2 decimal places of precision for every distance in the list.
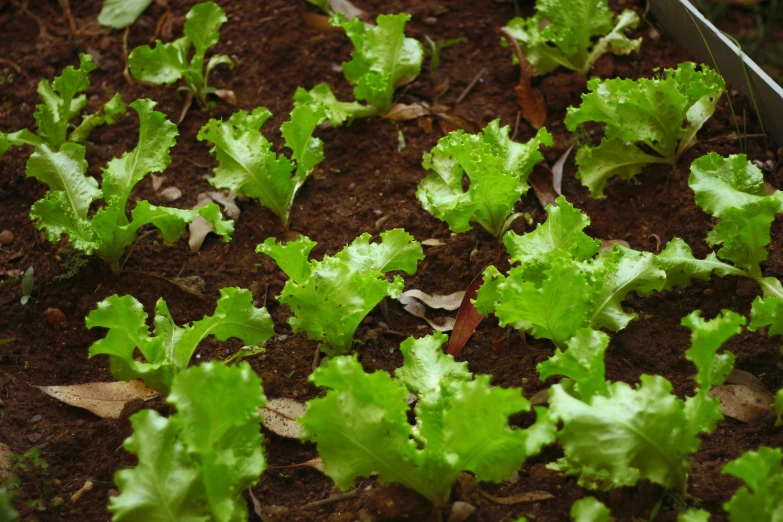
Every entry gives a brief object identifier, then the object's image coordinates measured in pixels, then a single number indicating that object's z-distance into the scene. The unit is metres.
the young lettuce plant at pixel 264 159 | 2.38
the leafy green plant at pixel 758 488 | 1.46
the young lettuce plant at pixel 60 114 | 2.61
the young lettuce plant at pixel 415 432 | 1.55
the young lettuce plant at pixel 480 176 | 2.15
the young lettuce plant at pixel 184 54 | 2.75
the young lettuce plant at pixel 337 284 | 1.95
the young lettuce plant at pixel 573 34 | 2.69
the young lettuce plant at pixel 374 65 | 2.66
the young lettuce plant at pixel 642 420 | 1.56
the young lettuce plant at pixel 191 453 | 1.56
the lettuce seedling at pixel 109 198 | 2.22
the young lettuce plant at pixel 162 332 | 1.86
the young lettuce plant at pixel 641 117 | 2.32
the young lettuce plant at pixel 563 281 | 1.80
